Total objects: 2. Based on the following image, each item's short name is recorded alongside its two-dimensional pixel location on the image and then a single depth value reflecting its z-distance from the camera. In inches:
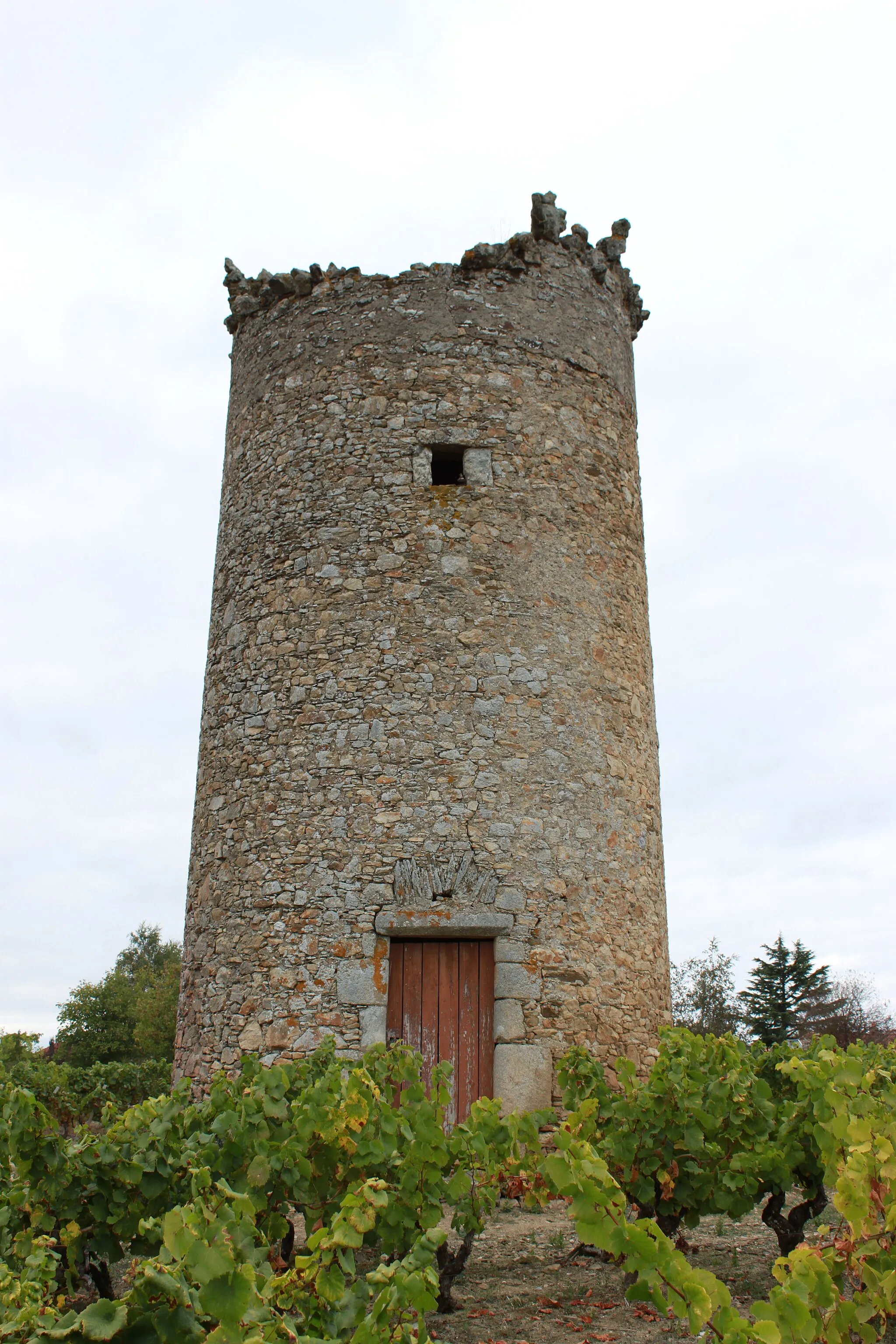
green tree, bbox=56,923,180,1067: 900.6
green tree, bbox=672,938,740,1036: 933.8
